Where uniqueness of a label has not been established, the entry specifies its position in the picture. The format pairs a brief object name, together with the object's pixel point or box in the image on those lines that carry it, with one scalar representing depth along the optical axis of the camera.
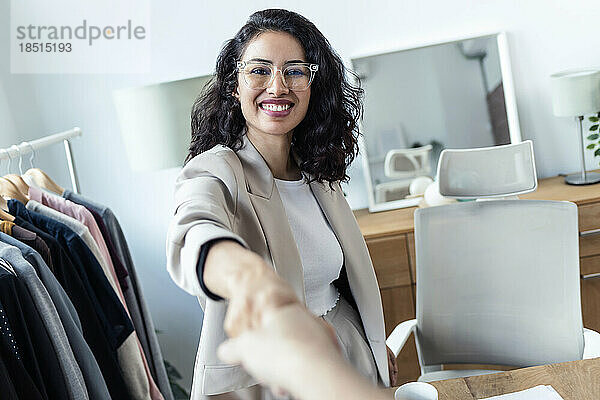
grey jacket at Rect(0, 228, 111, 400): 1.59
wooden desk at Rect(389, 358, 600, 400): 1.38
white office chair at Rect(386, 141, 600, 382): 1.88
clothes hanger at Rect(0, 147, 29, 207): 1.94
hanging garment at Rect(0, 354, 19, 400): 1.28
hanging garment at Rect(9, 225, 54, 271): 1.69
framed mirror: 3.07
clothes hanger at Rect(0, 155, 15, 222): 1.76
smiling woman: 1.33
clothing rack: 1.97
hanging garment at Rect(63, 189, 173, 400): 2.28
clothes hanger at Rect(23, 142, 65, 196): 2.23
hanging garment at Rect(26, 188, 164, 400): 1.93
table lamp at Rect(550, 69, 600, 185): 2.84
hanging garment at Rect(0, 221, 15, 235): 1.69
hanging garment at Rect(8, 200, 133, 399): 1.78
